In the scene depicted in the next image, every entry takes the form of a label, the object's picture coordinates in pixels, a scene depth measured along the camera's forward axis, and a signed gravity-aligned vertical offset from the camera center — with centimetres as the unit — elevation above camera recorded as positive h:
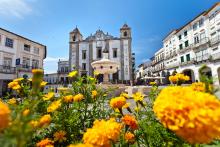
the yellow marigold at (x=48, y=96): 186 -16
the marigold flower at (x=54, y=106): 145 -21
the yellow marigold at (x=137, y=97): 171 -16
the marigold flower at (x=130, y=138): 133 -44
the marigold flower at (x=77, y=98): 178 -17
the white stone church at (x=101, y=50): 3453 +665
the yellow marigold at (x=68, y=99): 185 -19
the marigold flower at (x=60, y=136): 162 -52
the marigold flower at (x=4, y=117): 63 -13
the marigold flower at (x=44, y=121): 93 -22
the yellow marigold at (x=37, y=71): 72 +5
